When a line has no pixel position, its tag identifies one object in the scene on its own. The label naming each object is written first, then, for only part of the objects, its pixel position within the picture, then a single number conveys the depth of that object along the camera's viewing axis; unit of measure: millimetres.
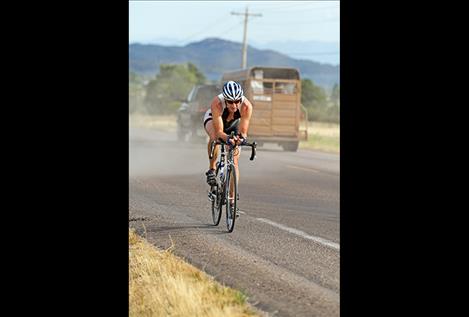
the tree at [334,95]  149800
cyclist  13008
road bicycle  15967
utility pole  95787
